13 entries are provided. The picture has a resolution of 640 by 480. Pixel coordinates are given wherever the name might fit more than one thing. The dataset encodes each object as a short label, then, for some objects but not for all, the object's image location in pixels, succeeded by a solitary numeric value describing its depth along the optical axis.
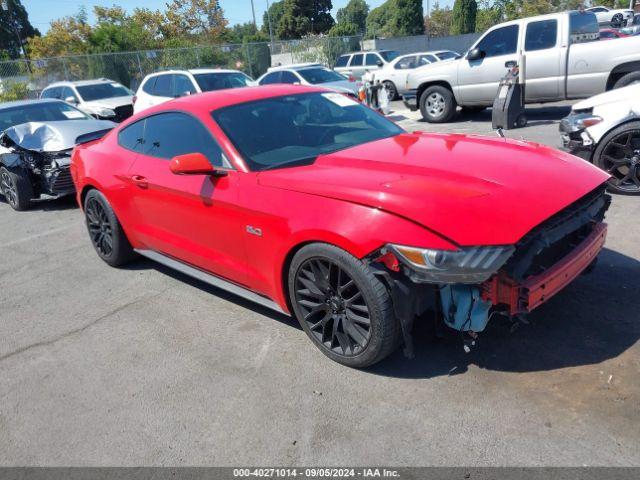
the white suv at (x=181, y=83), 12.82
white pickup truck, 9.81
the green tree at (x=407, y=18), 53.44
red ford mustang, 2.74
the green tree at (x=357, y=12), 100.81
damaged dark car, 7.66
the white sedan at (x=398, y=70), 17.45
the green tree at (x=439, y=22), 58.09
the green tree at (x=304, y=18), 65.56
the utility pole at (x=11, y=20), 56.97
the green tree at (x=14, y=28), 57.19
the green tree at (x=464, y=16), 46.69
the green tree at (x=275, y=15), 72.59
